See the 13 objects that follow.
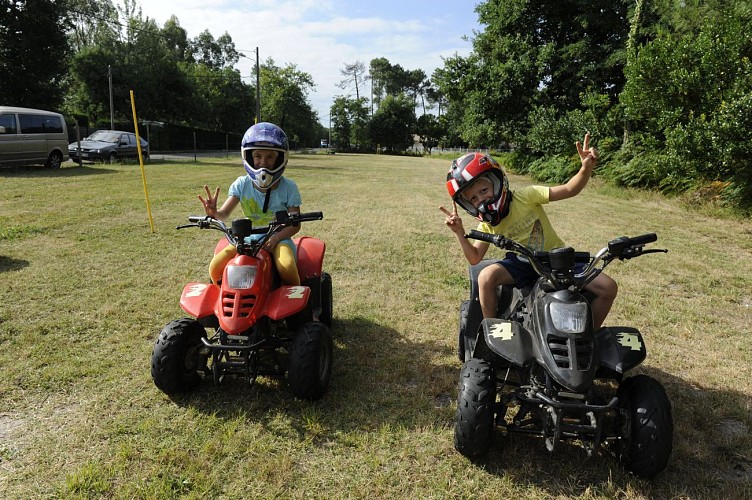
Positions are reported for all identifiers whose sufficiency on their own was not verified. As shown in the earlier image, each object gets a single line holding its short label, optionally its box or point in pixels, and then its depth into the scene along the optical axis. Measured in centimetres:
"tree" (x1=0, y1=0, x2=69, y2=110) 2648
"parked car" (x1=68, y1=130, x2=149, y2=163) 2136
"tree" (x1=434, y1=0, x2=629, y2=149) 2102
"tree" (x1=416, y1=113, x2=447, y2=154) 7700
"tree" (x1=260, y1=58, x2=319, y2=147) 6203
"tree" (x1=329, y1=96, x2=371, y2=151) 7581
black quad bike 245
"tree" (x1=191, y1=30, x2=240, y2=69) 7662
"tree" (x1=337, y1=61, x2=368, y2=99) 8769
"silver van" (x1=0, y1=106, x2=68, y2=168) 1581
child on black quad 326
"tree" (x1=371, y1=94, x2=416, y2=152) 7494
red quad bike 314
